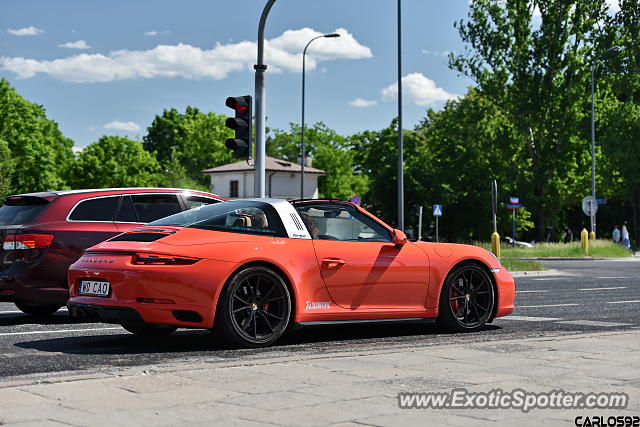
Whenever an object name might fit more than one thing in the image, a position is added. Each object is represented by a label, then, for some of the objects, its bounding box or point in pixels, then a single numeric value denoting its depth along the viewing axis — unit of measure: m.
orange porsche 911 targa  8.22
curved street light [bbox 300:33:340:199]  49.47
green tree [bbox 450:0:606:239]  58.31
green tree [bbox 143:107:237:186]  106.44
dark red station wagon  10.68
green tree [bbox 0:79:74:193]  73.25
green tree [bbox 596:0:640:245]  56.59
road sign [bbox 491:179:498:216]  25.98
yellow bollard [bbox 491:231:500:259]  29.75
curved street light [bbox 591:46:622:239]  46.71
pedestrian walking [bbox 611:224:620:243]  57.09
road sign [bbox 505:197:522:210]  40.81
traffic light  16.00
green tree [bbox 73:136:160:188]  94.38
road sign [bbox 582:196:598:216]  43.22
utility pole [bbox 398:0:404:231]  30.38
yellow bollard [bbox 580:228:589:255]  42.12
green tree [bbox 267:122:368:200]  108.74
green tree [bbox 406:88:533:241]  64.50
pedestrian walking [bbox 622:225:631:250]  52.94
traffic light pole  16.61
